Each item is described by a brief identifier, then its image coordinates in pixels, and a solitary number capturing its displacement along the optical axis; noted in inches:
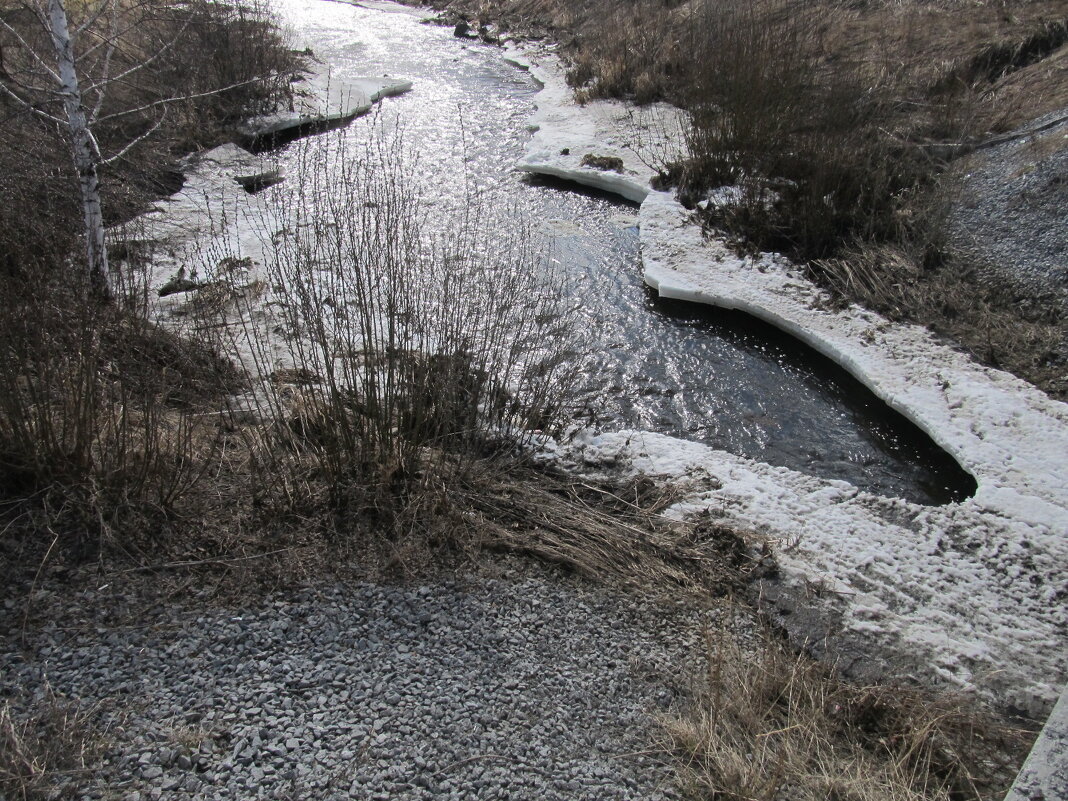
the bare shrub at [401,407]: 164.6
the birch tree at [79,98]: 202.8
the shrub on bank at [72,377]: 145.5
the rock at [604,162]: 394.3
